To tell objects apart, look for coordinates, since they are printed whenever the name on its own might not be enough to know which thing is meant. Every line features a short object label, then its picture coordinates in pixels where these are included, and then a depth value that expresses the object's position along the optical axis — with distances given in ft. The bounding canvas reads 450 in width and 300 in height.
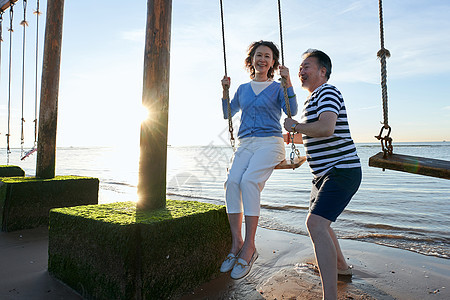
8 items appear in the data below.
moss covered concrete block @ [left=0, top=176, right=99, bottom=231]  15.65
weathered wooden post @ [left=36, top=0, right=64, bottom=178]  17.78
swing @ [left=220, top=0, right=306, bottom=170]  9.82
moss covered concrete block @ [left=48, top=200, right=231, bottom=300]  7.94
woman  9.03
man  7.41
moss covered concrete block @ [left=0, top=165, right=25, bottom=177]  23.58
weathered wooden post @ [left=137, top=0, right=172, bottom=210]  10.24
